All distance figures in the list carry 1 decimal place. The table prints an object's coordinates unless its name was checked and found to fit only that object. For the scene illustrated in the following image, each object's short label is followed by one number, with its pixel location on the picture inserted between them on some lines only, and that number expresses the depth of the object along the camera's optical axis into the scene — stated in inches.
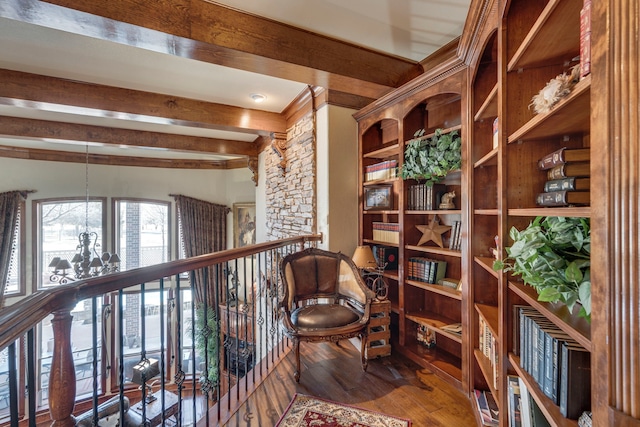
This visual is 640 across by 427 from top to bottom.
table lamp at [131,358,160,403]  144.4
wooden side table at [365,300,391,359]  100.1
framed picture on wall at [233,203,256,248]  249.4
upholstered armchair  86.7
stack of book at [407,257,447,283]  98.0
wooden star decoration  98.4
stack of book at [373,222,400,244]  111.0
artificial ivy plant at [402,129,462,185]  84.7
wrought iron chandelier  129.0
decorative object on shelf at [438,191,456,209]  92.7
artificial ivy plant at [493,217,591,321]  32.7
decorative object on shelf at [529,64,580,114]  35.5
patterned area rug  69.6
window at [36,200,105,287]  212.8
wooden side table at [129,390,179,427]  155.0
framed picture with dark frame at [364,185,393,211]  115.4
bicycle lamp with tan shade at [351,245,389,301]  105.3
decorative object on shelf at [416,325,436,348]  103.0
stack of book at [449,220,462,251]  91.1
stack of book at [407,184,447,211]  97.8
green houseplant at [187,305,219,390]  218.4
